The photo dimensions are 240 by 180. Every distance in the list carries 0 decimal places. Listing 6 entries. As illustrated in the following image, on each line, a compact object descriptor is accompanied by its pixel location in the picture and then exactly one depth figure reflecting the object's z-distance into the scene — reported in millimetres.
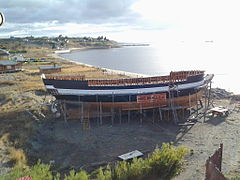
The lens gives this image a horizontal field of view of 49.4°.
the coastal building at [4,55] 44156
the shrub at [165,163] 10578
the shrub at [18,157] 13188
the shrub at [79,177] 8680
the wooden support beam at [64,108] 19906
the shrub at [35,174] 8266
